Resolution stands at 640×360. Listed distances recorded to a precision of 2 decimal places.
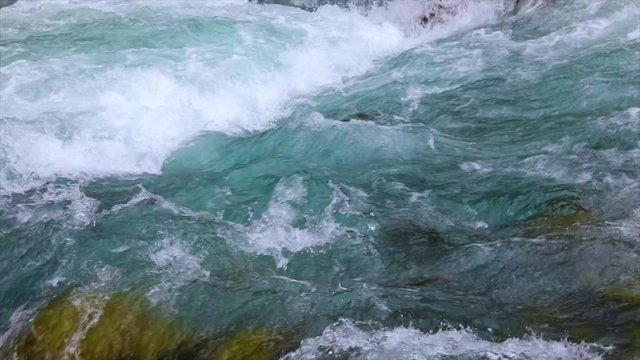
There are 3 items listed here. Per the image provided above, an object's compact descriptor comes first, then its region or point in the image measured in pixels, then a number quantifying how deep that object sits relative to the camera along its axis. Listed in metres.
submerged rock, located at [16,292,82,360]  4.77
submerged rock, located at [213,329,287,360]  4.45
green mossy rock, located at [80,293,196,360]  4.66
